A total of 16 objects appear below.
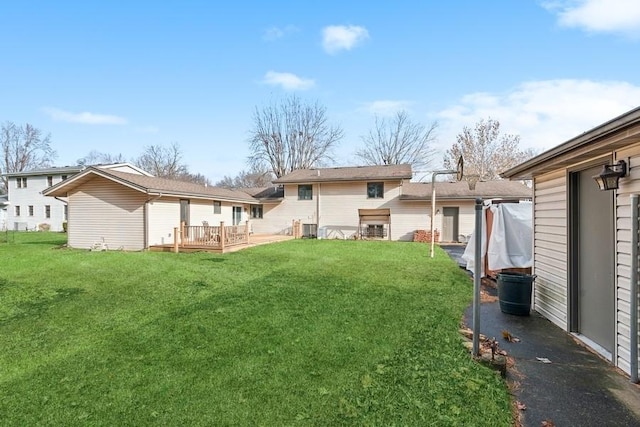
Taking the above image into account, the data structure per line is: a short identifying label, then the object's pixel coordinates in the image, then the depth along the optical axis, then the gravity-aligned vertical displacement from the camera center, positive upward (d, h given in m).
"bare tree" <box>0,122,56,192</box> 41.19 +8.56
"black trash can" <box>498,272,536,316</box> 5.45 -1.36
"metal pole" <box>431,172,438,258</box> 12.64 +0.72
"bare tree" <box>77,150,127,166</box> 49.75 +8.77
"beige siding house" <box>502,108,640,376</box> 3.36 -0.33
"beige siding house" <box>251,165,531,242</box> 19.28 +0.55
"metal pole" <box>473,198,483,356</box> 3.66 -0.82
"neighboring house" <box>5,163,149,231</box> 27.33 +1.00
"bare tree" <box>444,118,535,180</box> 29.59 +5.84
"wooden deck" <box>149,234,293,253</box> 13.63 -1.51
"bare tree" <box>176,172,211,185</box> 44.94 +5.33
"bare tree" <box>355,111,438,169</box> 32.75 +7.31
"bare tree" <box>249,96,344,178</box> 33.81 +8.32
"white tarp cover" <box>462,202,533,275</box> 7.74 -0.61
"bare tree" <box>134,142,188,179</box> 42.31 +6.94
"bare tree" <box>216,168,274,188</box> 37.28 +4.65
